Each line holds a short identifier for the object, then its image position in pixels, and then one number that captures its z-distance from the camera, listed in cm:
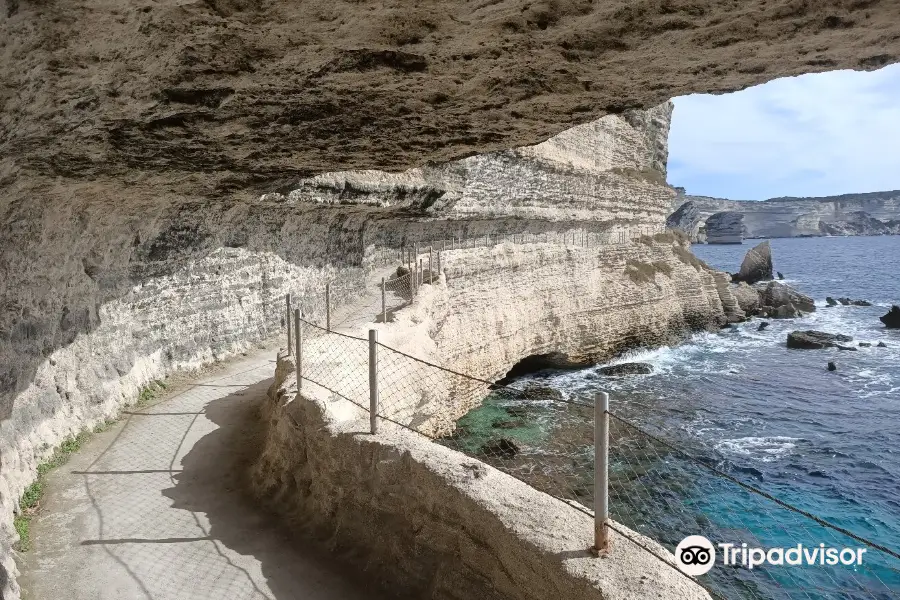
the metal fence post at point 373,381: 568
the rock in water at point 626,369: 2200
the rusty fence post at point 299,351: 704
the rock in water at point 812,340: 2755
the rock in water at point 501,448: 1373
